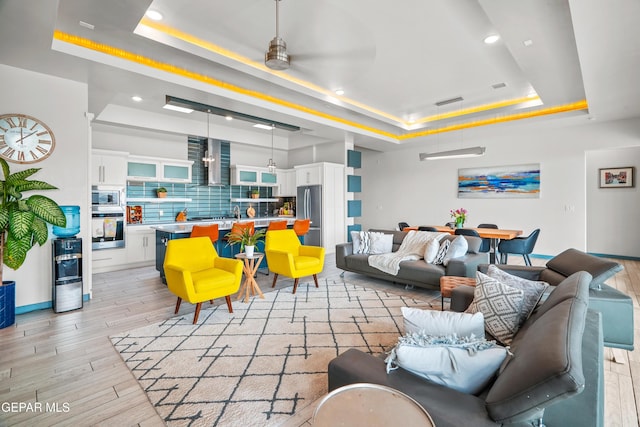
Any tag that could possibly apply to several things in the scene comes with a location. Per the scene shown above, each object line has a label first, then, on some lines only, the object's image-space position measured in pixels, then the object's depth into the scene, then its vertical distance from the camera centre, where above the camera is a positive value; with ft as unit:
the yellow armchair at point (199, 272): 10.30 -2.27
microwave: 17.87 +0.91
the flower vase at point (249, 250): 13.20 -1.67
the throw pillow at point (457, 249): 13.51 -1.66
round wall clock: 10.99 +2.64
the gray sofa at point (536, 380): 2.91 -1.89
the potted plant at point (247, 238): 13.24 -1.22
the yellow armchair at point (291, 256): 13.67 -2.14
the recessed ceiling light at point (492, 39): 11.27 +6.37
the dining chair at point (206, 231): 15.27 -0.99
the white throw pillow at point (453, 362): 4.07 -2.03
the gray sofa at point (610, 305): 7.04 -2.13
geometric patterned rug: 6.29 -3.84
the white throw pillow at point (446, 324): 5.00 -1.84
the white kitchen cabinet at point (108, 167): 17.90 +2.59
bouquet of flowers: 19.27 -0.43
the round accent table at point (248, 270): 12.91 -2.50
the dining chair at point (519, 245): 17.53 -1.96
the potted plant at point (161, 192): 21.68 +1.32
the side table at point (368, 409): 3.25 -2.22
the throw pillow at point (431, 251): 13.99 -1.82
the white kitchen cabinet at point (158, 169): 20.02 +2.83
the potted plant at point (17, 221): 10.16 -0.34
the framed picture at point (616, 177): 21.01 +2.35
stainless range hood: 23.75 +3.53
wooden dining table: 16.94 -1.34
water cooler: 11.48 -2.13
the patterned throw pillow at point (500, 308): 6.20 -2.01
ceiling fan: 9.59 +4.87
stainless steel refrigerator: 24.17 +0.08
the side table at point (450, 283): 9.43 -2.35
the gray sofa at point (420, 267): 12.89 -2.51
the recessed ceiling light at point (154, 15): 9.82 +6.31
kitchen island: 15.47 -1.45
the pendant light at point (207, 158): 18.31 +3.56
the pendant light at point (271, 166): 20.39 +2.92
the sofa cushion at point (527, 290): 6.37 -1.69
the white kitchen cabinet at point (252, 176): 25.18 +2.93
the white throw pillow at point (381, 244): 16.49 -1.77
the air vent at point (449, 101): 18.57 +6.76
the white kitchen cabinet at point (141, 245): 19.13 -2.16
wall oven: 17.84 -0.36
